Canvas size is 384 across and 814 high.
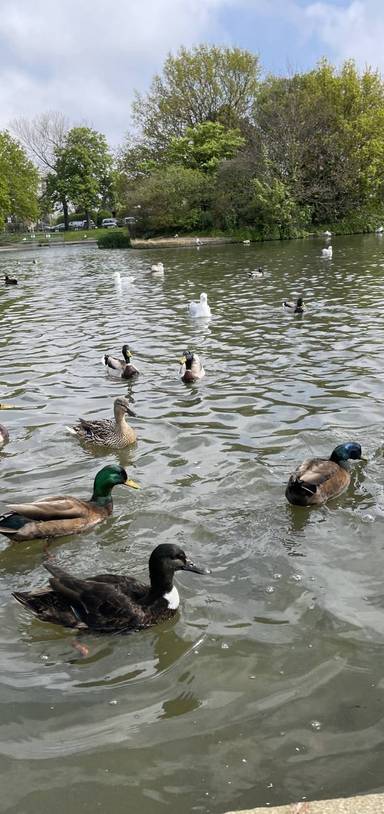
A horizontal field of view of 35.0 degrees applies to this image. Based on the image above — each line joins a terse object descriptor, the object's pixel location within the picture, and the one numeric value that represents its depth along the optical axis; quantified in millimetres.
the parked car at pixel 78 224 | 90138
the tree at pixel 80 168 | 78625
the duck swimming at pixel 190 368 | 9562
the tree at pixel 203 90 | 54531
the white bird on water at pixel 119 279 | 22950
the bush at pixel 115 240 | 50375
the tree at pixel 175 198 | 46781
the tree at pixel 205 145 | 48438
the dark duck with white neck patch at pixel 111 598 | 3975
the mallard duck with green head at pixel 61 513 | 5023
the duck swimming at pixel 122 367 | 10102
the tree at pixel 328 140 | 43875
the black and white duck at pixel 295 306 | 14758
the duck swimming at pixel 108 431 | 7215
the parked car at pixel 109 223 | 84469
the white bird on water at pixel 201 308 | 14969
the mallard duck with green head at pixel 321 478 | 5434
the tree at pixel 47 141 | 82938
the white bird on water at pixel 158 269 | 25984
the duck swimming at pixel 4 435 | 7318
